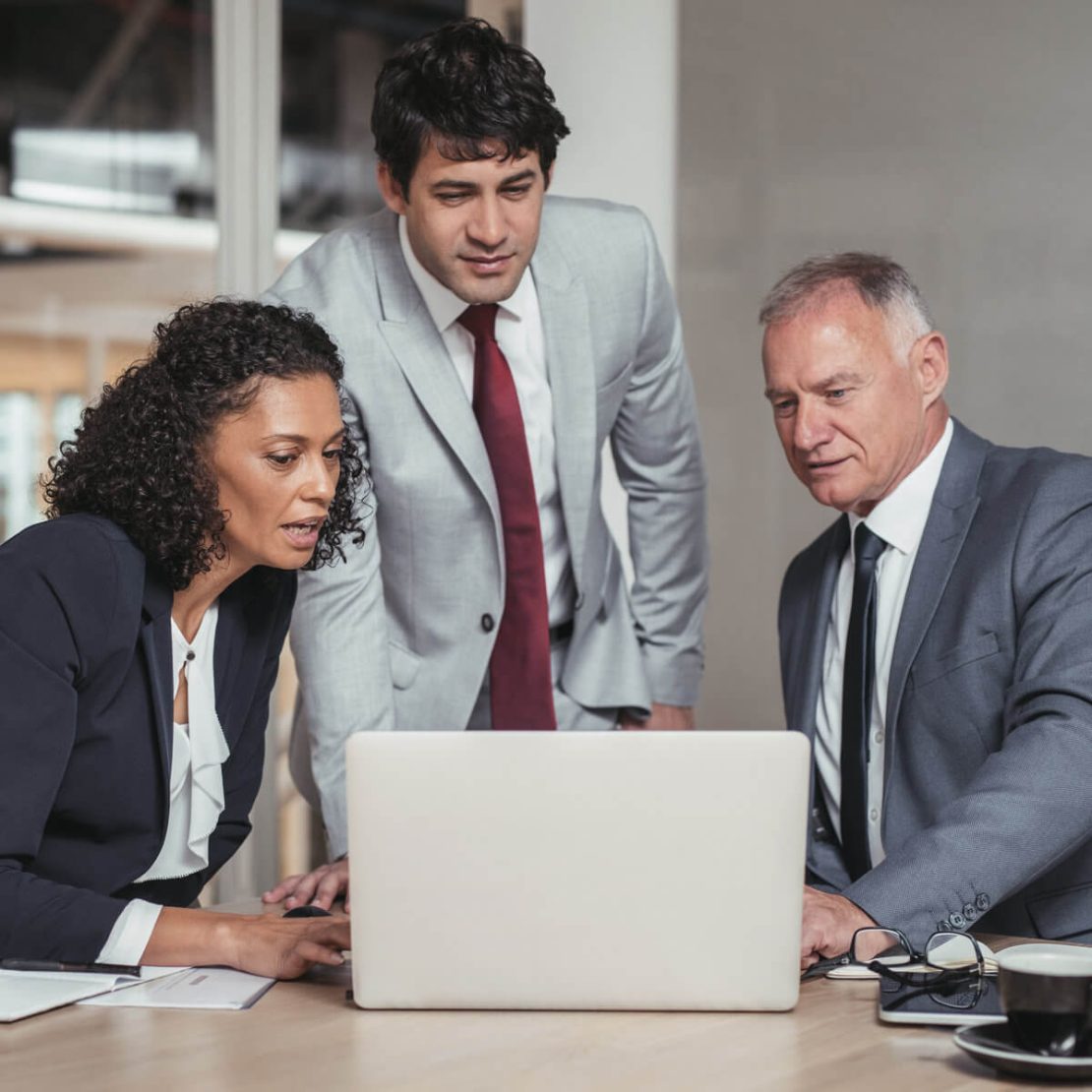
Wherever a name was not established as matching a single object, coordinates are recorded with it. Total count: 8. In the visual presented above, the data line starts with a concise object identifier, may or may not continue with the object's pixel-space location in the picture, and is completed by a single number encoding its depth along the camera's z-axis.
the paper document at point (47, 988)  1.52
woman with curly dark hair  1.81
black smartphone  1.48
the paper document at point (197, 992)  1.56
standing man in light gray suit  2.33
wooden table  1.33
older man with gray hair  1.94
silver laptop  1.48
